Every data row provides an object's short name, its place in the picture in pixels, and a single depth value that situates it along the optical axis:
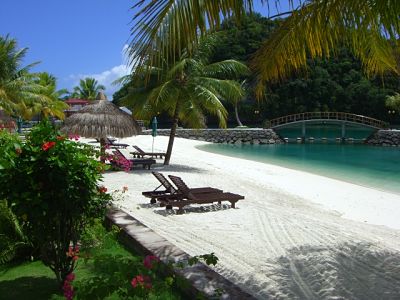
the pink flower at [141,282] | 2.54
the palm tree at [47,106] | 36.47
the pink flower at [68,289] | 2.69
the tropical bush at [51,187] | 3.39
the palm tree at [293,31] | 3.28
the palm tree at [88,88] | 65.88
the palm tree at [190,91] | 15.23
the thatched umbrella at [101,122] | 15.12
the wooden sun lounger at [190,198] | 8.35
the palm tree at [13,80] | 23.97
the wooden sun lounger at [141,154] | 18.76
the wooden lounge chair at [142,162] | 14.99
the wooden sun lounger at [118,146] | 24.05
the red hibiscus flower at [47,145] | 3.32
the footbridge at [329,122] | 44.66
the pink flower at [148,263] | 2.78
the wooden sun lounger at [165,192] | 8.76
